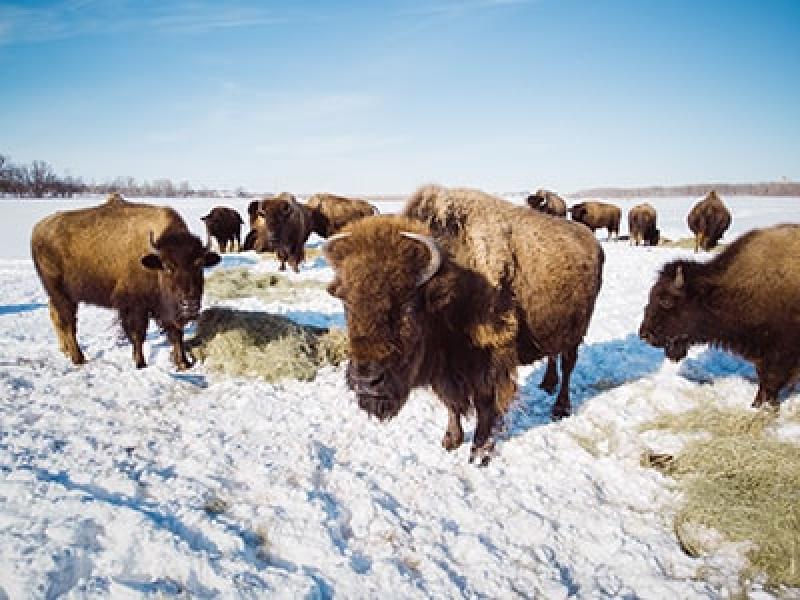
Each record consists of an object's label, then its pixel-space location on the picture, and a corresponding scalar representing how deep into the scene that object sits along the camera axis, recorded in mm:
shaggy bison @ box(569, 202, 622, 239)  35094
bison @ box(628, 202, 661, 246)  27953
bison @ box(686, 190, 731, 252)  21594
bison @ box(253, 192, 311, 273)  16250
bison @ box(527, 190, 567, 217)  28186
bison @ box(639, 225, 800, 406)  5820
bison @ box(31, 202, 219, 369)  6637
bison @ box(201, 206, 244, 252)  23391
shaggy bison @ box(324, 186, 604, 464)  3500
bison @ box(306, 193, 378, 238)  21594
